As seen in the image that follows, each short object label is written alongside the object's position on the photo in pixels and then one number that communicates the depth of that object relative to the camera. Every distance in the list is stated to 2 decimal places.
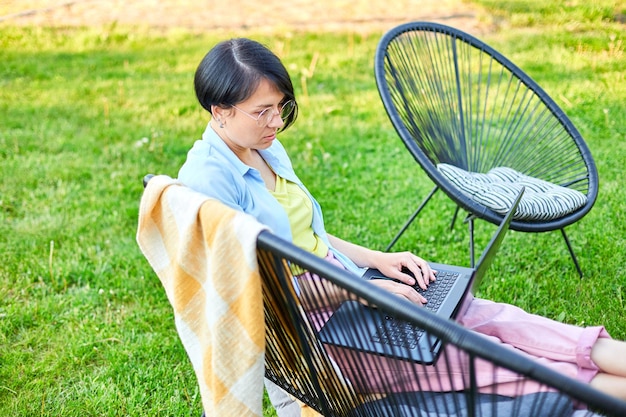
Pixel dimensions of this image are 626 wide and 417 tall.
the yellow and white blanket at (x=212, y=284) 1.12
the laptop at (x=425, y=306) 1.15
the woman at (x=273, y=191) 1.47
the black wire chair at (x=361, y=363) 0.89
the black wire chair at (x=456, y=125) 2.49
